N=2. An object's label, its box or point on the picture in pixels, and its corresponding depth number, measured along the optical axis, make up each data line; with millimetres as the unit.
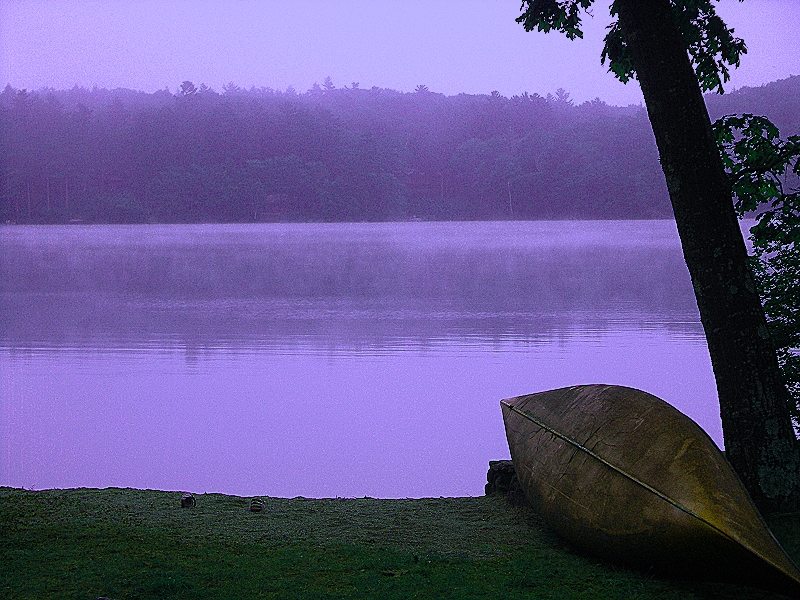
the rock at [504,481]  13001
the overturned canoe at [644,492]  8555
